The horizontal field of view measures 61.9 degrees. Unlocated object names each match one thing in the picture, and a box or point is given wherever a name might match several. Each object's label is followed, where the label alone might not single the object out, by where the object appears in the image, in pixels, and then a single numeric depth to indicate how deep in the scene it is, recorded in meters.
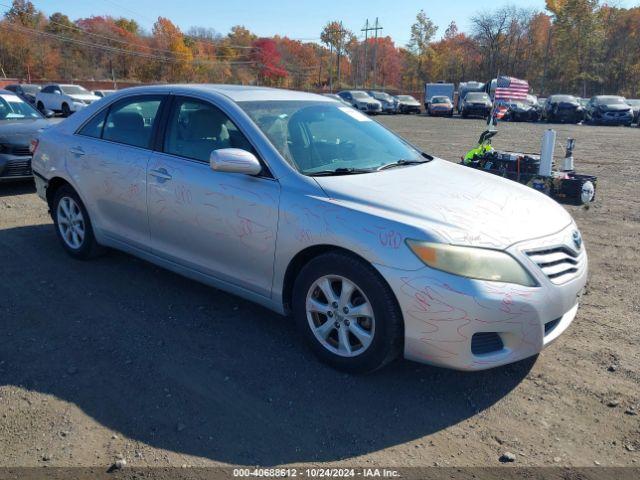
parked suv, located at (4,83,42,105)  30.44
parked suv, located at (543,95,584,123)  32.00
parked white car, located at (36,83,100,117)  27.31
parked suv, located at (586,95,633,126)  30.69
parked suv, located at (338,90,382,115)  37.22
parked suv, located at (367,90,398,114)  41.41
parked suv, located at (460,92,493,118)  35.75
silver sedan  2.85
